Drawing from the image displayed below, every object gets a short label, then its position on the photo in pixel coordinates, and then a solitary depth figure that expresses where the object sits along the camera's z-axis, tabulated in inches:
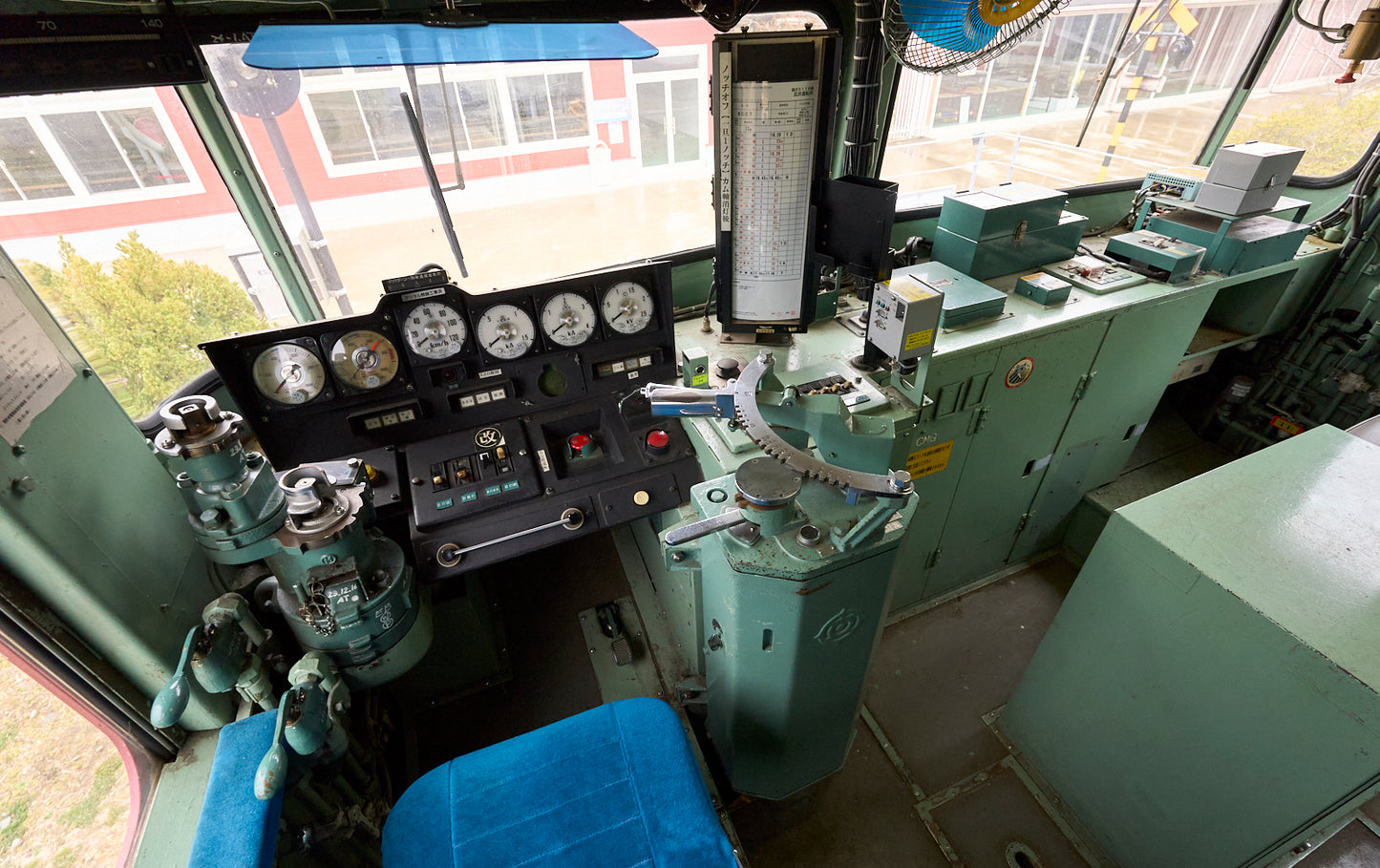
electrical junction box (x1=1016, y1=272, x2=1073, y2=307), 84.7
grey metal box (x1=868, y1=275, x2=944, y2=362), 65.1
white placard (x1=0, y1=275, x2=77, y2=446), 40.0
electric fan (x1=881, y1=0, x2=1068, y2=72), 58.5
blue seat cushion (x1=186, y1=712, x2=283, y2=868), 40.4
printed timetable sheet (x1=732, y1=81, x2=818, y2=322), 69.5
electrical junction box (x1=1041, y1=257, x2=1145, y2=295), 89.8
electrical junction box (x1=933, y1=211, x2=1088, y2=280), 92.0
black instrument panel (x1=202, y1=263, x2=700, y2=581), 64.1
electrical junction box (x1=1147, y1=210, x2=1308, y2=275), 94.6
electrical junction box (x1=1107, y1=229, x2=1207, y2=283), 90.5
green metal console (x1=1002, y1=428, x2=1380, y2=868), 47.2
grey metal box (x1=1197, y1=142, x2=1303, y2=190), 93.7
